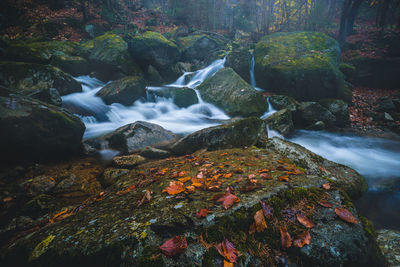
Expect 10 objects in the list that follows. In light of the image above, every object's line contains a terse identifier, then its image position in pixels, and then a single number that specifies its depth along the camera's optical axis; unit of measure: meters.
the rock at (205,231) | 1.18
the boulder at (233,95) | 8.16
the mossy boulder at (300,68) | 9.28
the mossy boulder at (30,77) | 6.72
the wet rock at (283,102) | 8.53
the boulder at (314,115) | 8.25
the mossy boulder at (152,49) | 11.41
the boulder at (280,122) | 7.09
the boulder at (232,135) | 4.49
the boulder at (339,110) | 8.38
